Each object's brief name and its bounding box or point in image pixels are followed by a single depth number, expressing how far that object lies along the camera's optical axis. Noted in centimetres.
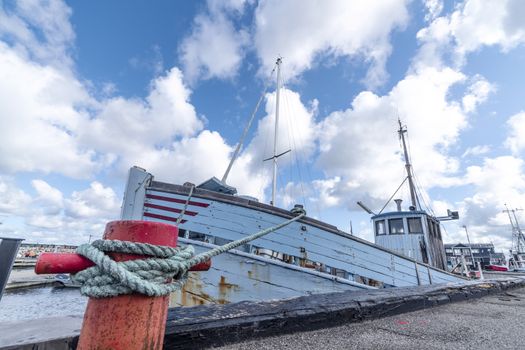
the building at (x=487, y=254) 4955
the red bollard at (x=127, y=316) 87
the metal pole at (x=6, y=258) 137
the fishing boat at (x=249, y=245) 482
